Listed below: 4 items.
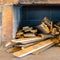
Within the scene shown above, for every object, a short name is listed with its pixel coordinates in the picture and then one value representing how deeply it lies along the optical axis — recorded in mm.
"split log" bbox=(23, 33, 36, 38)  2492
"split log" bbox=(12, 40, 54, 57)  2045
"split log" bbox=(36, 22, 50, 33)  2514
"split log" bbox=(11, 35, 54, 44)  2265
